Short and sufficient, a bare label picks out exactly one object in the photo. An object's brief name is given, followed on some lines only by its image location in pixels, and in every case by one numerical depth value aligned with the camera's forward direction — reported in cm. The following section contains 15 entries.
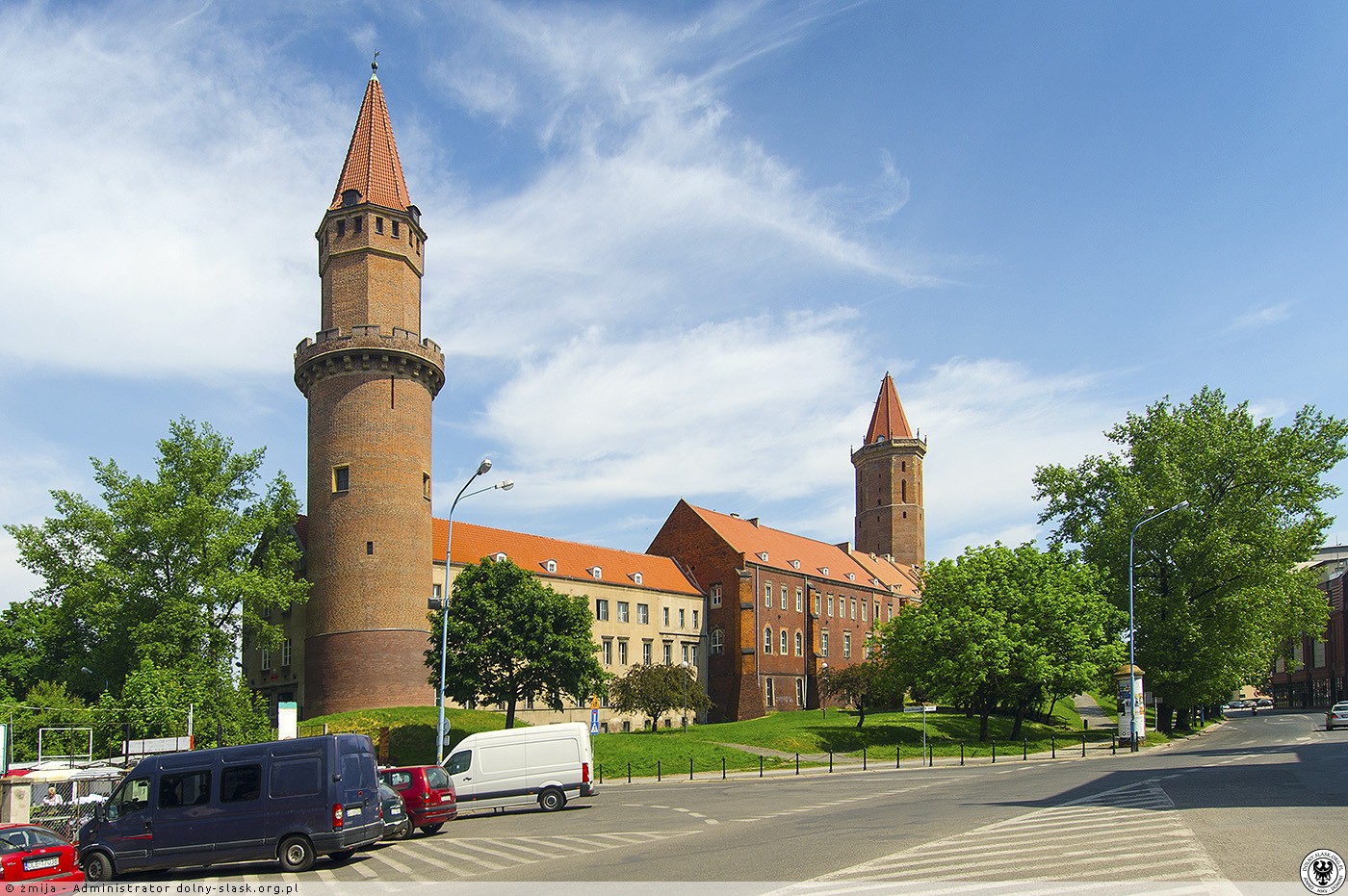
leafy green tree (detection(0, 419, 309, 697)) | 4838
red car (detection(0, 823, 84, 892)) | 1588
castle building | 7469
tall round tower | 5141
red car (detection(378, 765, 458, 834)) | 2295
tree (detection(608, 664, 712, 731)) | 5419
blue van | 1800
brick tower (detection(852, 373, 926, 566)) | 11694
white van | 2744
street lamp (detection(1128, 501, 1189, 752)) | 4456
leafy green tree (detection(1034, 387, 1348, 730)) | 5150
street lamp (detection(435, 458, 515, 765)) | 3150
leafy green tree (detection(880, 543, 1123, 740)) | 4725
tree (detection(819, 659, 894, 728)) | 6028
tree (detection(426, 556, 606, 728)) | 4450
